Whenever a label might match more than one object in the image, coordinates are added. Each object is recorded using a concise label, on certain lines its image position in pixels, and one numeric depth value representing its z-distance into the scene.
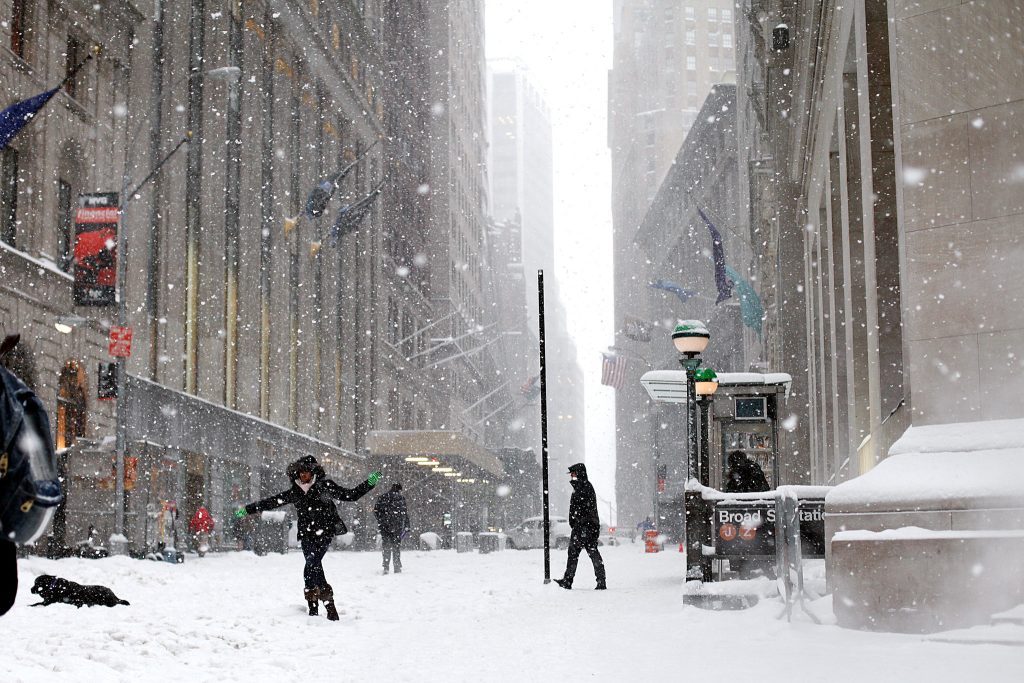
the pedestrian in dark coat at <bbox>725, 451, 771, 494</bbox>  16.81
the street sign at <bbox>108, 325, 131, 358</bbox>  27.23
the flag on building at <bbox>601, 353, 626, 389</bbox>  63.34
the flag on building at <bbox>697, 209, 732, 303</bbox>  40.05
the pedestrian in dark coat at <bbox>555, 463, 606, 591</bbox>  17.34
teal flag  39.53
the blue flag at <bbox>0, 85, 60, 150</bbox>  23.34
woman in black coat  12.98
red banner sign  27.58
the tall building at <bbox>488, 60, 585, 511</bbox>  171.68
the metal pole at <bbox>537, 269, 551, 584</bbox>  18.04
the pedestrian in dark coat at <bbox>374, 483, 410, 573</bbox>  25.31
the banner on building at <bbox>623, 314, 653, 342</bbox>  68.94
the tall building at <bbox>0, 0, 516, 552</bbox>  27.31
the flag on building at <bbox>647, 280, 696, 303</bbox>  48.78
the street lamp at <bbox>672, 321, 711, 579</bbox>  14.74
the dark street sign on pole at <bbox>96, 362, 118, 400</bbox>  28.20
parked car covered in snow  48.09
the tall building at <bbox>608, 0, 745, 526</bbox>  143.50
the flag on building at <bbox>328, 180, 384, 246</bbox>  49.41
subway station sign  13.33
